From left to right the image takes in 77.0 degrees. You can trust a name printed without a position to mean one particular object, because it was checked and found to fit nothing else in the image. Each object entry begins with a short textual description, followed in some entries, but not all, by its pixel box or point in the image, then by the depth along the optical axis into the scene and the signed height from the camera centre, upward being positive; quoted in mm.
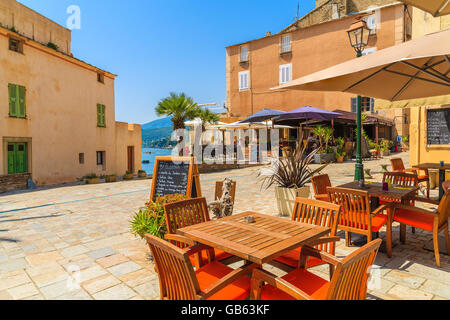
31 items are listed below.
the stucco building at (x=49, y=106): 12125 +2503
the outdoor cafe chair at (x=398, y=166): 6766 -340
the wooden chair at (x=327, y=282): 1461 -790
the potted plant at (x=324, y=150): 15196 +164
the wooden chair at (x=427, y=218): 3205 -841
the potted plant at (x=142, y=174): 19016 -1330
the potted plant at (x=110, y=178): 15414 -1265
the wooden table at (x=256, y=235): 1927 -643
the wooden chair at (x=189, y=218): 2509 -650
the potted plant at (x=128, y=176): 17000 -1297
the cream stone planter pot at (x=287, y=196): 5125 -803
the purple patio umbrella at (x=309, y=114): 10461 +1463
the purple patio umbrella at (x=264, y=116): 11309 +1536
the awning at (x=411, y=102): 5320 +951
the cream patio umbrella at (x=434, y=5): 3508 +1880
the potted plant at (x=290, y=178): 5203 -465
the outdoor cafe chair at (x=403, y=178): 5016 -474
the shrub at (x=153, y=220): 3455 -822
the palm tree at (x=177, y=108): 16359 +2664
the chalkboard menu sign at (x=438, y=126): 7797 +723
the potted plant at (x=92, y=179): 14047 -1212
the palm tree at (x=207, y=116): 17094 +2405
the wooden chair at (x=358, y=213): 3289 -732
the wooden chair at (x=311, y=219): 2408 -666
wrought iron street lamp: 6348 +2490
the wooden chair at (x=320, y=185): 4102 -489
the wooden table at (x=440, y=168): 6072 -343
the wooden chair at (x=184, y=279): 1620 -808
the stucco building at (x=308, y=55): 20156 +7995
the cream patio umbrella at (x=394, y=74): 2702 +1084
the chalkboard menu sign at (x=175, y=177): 4461 -375
